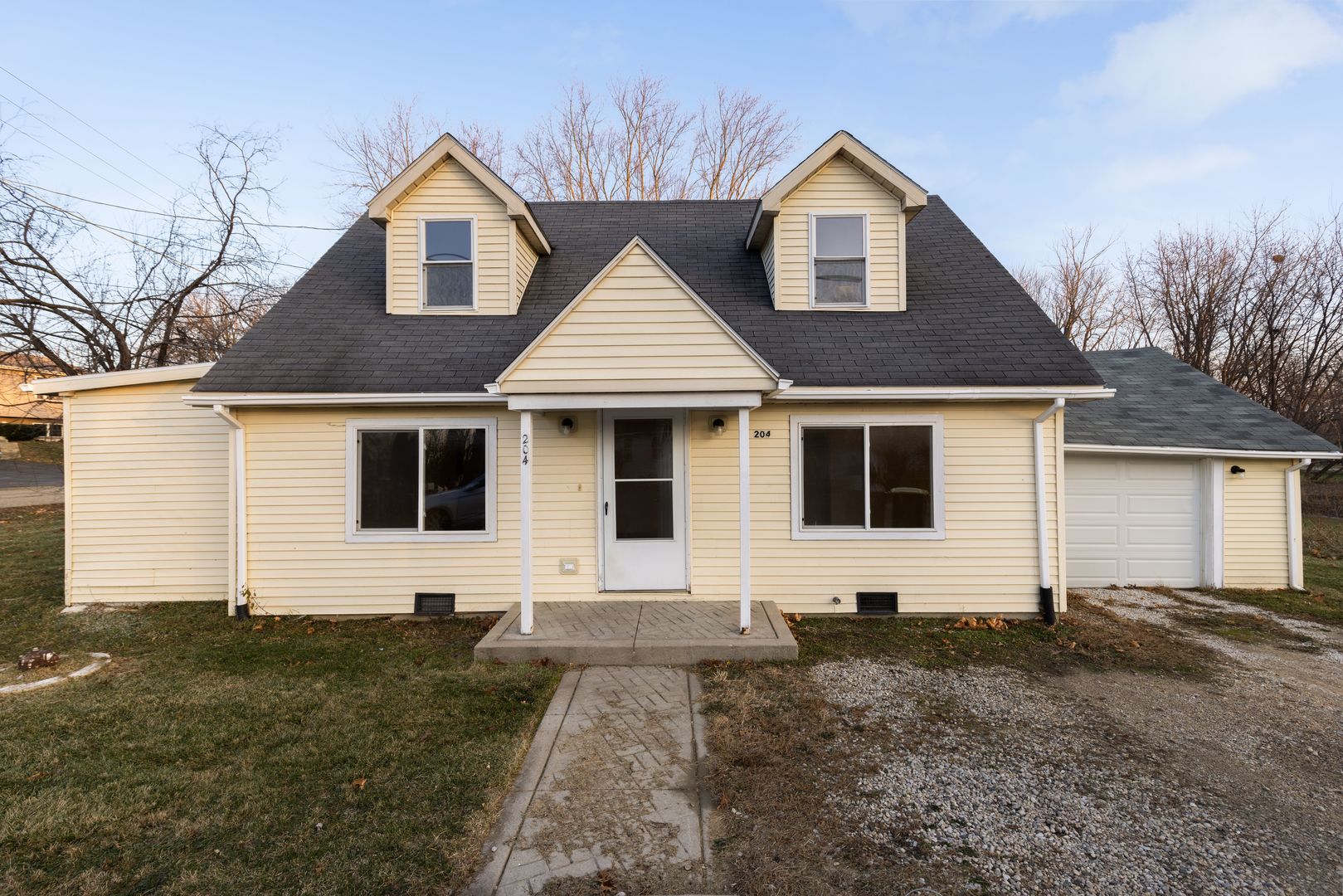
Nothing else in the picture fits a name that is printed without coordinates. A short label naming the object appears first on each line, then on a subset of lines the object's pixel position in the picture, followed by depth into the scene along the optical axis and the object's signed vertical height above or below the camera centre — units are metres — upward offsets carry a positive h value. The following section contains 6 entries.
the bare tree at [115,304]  15.05 +4.37
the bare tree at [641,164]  21.41 +10.80
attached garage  8.96 -0.76
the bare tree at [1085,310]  23.55 +5.85
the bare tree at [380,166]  21.59 +10.98
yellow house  7.12 -0.21
